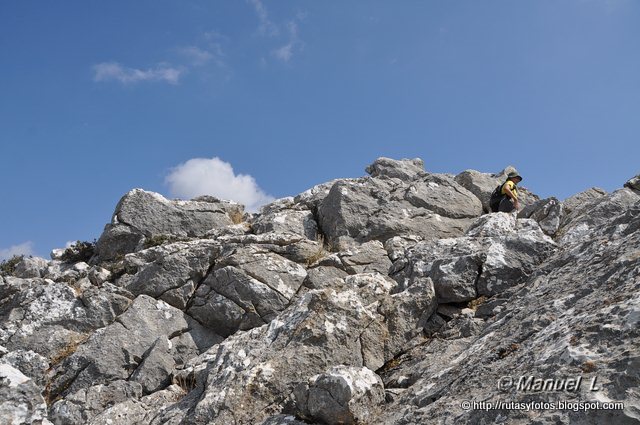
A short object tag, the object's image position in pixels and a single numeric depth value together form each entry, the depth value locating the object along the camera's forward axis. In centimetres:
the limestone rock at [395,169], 3011
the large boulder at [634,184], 1665
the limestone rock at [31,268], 2227
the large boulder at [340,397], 744
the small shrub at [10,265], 2316
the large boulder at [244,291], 1397
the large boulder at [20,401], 902
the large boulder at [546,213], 1568
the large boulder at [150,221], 2311
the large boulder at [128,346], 1227
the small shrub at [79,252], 2392
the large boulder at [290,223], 2053
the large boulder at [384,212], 1972
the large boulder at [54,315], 1378
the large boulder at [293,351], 853
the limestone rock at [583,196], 2066
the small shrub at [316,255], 1594
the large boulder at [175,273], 1503
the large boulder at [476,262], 1131
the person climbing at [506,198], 1983
